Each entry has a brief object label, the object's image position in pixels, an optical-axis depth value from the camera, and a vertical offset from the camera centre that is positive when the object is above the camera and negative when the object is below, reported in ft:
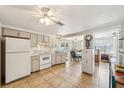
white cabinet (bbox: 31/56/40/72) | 11.05 -2.95
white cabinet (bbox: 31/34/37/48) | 12.02 +1.13
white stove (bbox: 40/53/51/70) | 12.31 -2.78
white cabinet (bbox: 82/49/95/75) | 10.29 -2.33
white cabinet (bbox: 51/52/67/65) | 14.99 -2.80
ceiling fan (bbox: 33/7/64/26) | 5.51 +2.71
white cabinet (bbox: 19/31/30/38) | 10.46 +1.96
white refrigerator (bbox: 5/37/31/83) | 7.68 -1.59
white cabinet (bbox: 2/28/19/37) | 8.89 +1.98
